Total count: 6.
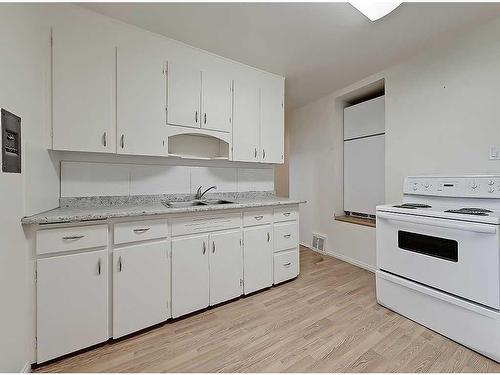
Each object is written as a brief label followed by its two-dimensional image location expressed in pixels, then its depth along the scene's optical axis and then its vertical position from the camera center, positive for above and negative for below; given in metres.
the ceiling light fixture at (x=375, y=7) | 1.50 +1.22
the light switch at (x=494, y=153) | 1.77 +0.27
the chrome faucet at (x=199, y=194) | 2.45 -0.07
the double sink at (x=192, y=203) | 2.16 -0.15
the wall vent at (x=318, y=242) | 3.44 -0.83
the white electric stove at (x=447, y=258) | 1.39 -0.50
